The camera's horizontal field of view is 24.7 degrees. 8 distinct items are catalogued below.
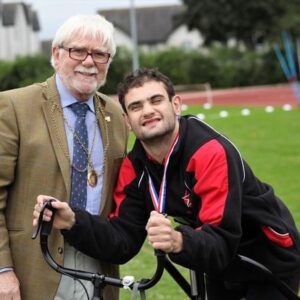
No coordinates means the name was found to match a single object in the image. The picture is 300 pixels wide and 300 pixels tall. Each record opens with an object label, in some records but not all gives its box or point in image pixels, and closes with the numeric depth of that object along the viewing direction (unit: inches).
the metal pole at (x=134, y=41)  1169.0
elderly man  121.1
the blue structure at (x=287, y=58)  1640.7
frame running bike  103.2
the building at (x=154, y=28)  3353.8
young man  105.7
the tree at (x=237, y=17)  2071.9
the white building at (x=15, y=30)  2741.1
